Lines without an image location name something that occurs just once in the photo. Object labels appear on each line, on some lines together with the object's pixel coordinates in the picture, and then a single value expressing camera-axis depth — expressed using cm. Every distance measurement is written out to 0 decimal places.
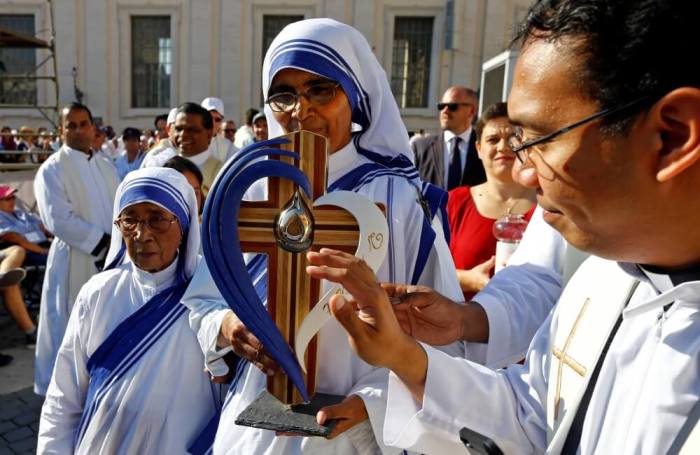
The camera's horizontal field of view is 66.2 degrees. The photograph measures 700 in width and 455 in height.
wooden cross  132
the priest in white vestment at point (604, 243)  80
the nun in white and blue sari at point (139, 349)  199
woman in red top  275
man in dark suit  516
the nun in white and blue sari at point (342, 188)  147
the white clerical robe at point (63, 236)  412
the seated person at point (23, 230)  613
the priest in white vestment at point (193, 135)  453
